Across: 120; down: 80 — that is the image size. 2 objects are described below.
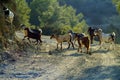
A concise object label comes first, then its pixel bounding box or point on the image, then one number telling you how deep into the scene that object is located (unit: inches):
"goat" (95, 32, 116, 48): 1197.0
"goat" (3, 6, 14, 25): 1114.2
